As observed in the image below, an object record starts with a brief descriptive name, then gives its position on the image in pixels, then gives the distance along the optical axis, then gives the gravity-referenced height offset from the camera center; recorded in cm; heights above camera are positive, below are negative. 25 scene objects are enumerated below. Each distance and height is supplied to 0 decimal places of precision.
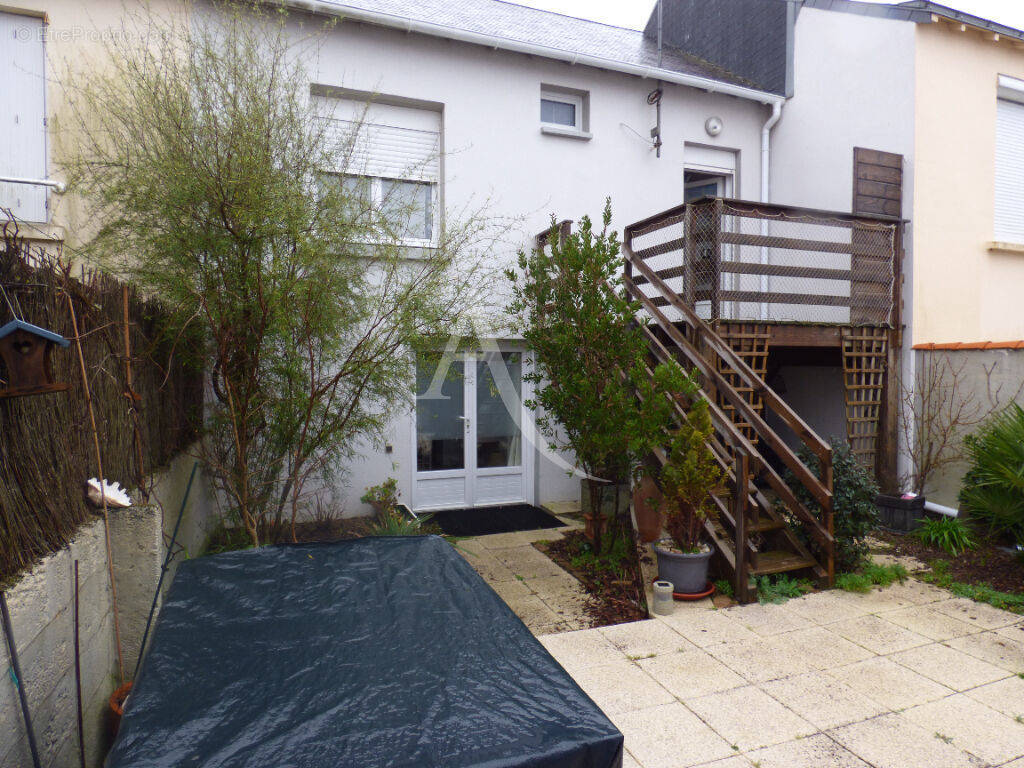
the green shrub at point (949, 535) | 527 -152
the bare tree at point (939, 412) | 580 -47
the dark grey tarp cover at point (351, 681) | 128 -80
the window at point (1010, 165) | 685 +228
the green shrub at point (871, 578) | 444 -160
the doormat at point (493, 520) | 624 -169
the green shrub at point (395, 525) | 496 -138
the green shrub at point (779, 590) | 428 -162
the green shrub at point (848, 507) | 448 -106
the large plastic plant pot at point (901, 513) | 579 -143
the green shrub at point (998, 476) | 475 -91
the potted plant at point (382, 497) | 595 -133
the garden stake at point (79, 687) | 220 -120
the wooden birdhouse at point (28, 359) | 187 +1
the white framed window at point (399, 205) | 428 +128
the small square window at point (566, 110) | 704 +299
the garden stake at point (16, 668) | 177 -92
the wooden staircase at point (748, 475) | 437 -83
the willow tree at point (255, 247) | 351 +74
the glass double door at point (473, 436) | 677 -83
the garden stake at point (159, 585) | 282 -109
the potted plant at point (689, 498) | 420 -94
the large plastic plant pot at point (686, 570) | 427 -146
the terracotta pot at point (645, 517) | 568 -144
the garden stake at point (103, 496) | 242 -57
